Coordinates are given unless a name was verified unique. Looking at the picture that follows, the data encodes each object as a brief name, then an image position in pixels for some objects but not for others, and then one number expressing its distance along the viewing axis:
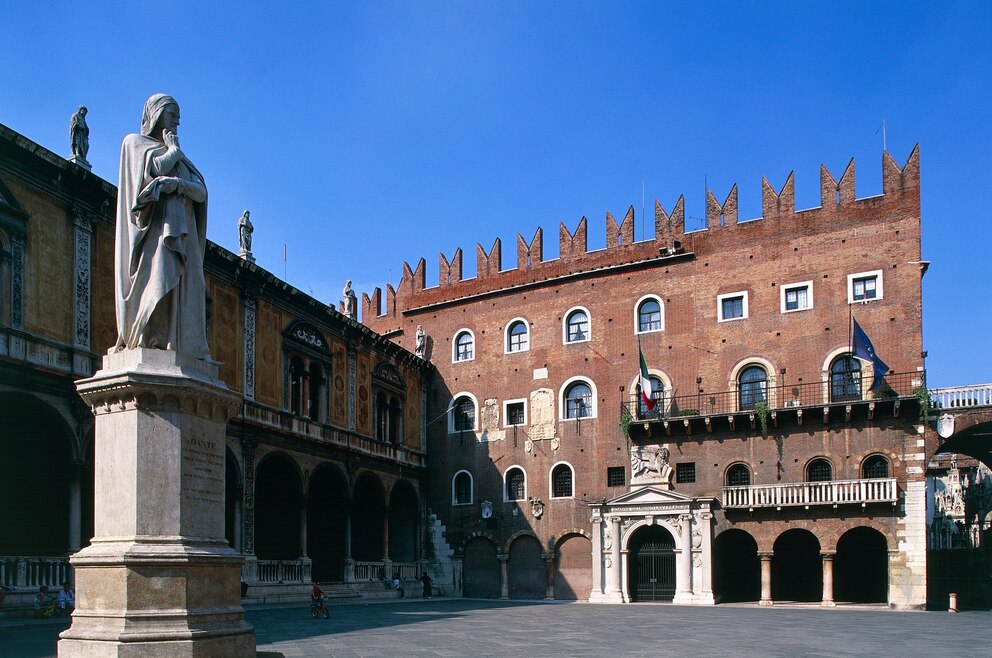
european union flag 27.83
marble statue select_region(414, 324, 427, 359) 37.34
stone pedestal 6.81
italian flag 31.48
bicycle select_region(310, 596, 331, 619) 20.98
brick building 28.94
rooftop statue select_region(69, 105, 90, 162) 20.57
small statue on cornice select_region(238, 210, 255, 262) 26.88
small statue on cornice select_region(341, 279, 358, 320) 37.94
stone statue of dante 7.49
